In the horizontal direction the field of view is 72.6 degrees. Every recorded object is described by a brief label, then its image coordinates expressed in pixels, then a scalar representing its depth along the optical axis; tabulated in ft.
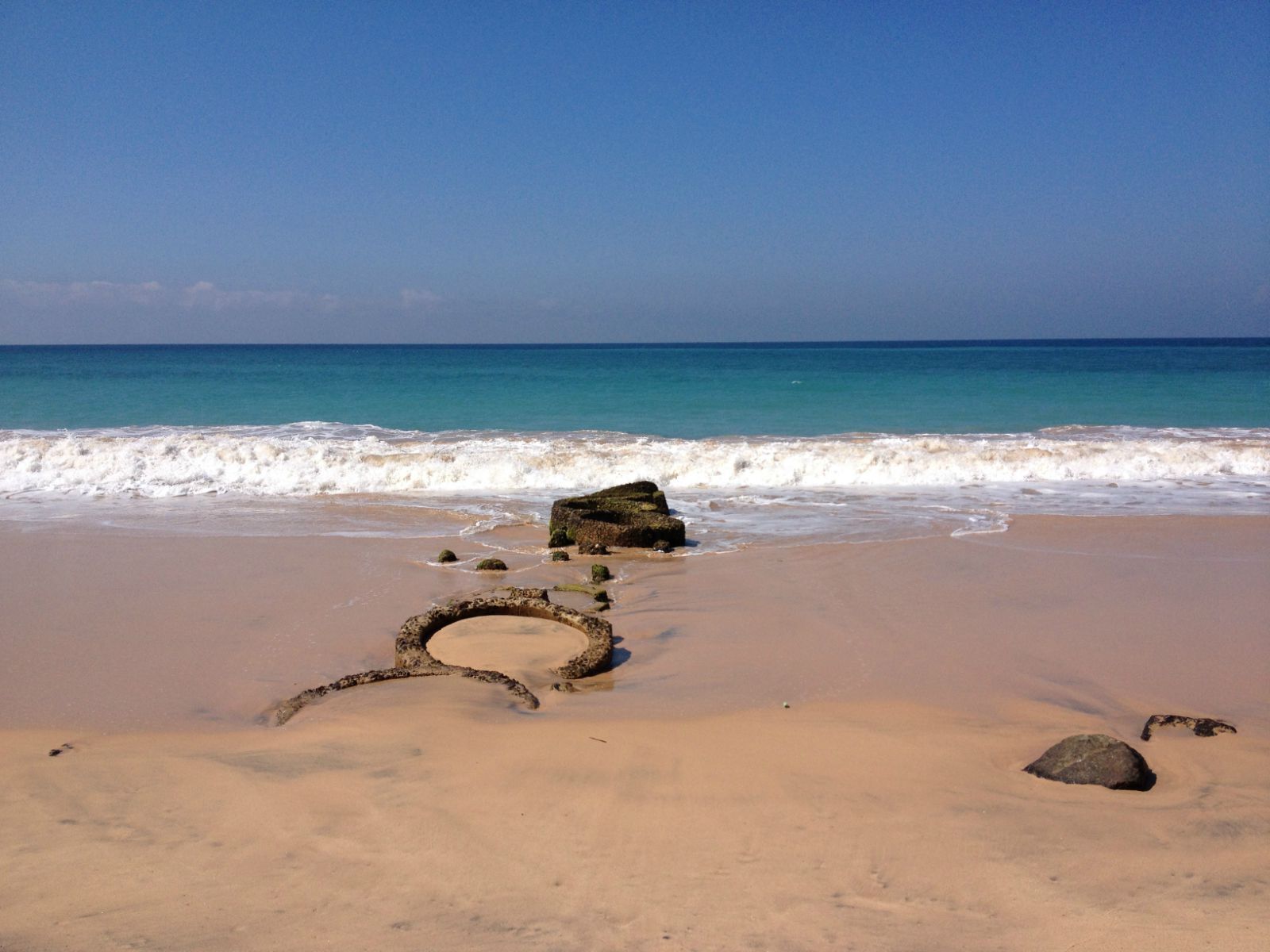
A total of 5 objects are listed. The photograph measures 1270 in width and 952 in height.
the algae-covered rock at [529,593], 19.81
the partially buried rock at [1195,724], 13.62
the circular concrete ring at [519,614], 16.53
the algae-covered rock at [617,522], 26.68
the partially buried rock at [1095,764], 11.67
